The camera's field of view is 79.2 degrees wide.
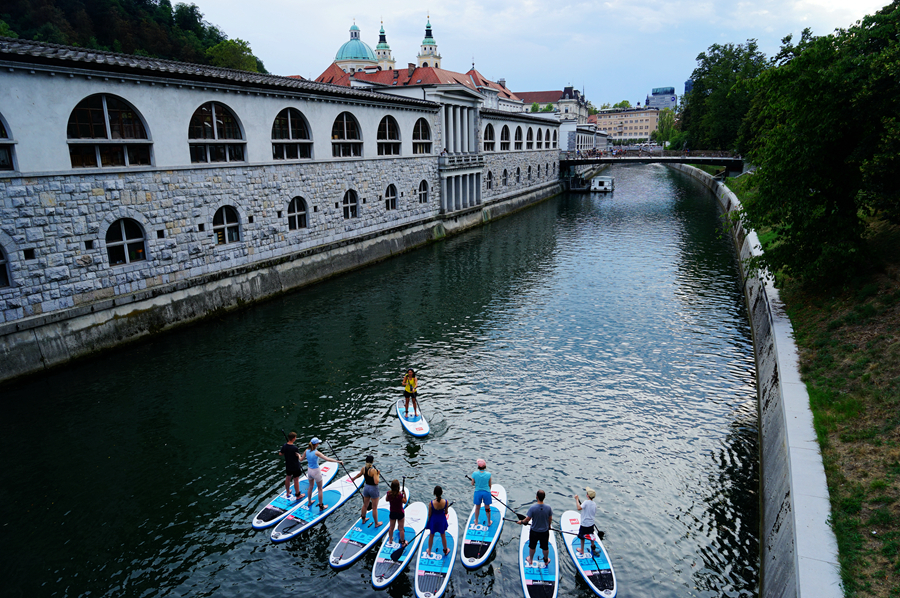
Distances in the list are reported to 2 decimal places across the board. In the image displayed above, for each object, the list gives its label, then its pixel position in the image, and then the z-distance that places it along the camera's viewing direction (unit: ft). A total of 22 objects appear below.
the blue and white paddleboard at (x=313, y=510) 41.09
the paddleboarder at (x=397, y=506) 38.83
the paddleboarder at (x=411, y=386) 57.00
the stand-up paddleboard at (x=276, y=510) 42.06
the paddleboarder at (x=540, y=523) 37.04
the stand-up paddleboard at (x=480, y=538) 38.52
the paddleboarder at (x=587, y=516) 37.81
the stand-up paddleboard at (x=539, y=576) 35.47
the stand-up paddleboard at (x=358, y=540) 38.24
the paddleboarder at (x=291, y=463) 43.98
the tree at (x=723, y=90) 268.41
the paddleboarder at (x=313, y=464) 43.45
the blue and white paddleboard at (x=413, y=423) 54.80
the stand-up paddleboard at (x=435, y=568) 35.81
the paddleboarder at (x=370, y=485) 40.98
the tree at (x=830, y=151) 60.75
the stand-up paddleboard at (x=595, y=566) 35.60
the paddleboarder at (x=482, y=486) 41.22
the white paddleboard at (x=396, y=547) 36.78
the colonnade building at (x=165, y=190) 66.69
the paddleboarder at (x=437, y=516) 37.37
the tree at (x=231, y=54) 297.12
